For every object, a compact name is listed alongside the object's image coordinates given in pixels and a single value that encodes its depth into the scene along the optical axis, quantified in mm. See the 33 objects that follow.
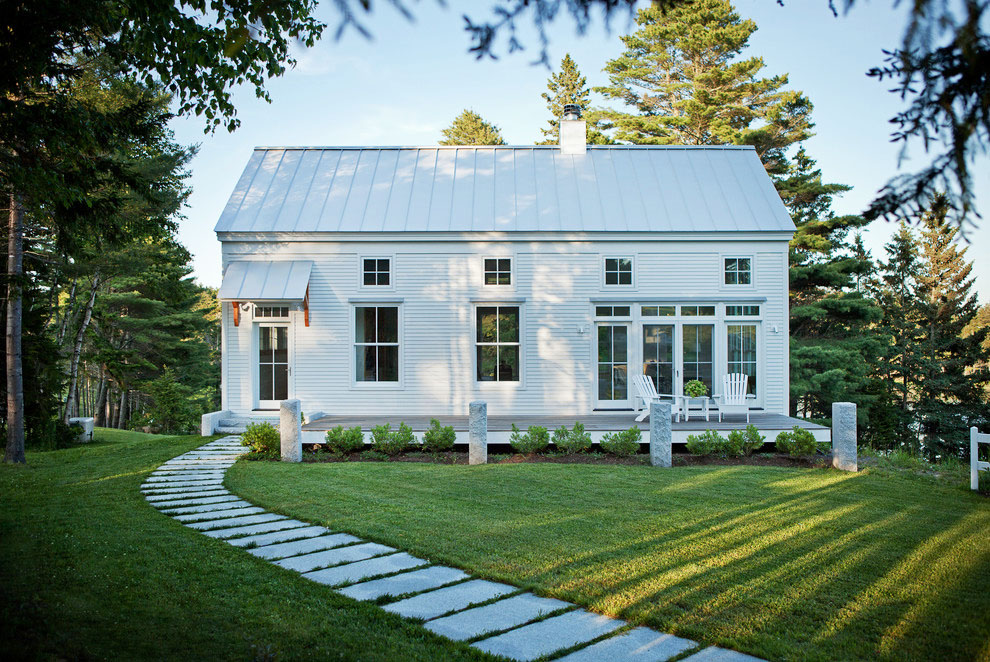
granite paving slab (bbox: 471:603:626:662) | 3404
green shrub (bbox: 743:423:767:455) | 10336
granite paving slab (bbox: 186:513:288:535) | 6117
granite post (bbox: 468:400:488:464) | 9898
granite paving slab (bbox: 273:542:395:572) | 4852
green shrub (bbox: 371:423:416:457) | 10383
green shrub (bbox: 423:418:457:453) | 10352
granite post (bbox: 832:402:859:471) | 9680
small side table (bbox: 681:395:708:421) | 11935
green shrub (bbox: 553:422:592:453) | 10336
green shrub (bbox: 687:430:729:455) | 10242
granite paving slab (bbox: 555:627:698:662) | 3336
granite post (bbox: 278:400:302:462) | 10164
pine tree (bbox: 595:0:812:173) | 21906
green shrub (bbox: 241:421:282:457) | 10359
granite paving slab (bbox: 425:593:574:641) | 3660
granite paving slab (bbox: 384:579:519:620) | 3945
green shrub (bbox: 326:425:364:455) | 10422
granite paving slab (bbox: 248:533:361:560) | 5168
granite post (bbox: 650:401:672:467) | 9766
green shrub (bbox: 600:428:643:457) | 10258
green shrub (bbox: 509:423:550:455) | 10336
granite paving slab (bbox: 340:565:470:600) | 4262
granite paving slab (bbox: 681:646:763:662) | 3343
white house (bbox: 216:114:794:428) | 13055
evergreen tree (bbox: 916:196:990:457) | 22469
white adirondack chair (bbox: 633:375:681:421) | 12174
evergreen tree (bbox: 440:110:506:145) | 34719
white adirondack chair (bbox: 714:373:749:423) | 12023
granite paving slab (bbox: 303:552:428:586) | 4547
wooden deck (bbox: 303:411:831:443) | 10977
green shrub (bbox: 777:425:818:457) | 10203
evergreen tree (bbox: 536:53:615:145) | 29969
